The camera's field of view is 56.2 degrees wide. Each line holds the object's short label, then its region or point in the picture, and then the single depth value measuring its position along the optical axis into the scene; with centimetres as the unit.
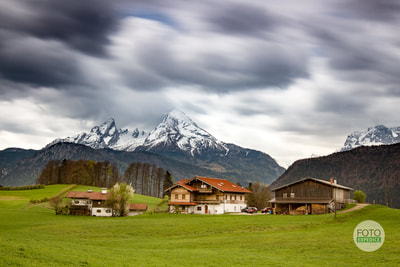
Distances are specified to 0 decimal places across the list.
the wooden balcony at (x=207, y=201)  9253
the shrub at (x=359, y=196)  11622
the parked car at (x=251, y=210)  8901
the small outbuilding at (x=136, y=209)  9556
